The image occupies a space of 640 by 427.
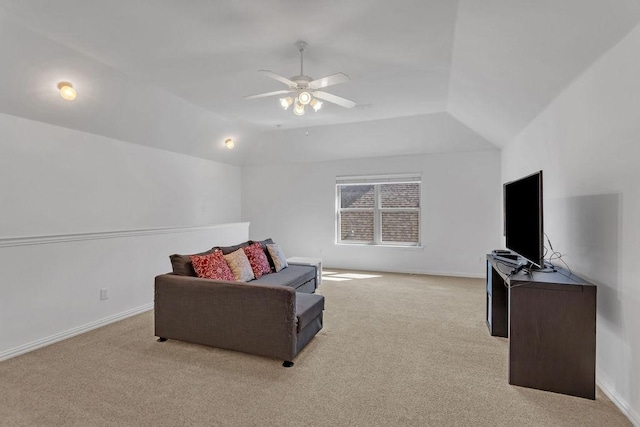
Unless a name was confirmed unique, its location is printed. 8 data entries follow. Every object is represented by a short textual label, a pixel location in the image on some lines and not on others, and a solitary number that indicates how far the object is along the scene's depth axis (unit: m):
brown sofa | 2.56
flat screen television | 2.34
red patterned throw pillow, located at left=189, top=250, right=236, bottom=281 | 3.06
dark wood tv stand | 2.11
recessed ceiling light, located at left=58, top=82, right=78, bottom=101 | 2.98
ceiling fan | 2.59
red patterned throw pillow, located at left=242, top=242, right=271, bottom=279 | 3.83
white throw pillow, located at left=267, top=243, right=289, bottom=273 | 4.18
